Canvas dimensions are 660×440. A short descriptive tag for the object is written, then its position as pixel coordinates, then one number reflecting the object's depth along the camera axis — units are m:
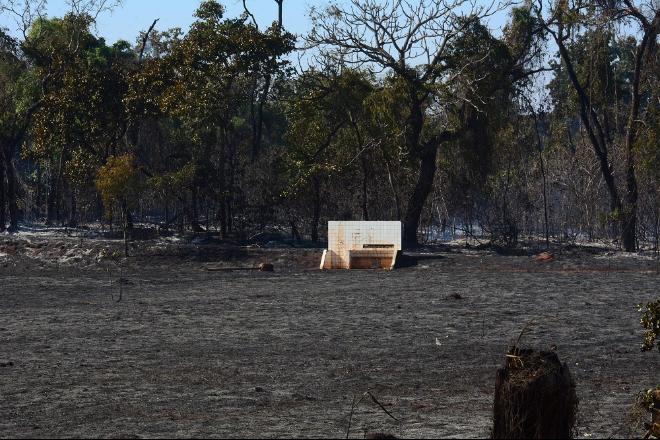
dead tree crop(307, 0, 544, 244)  42.53
